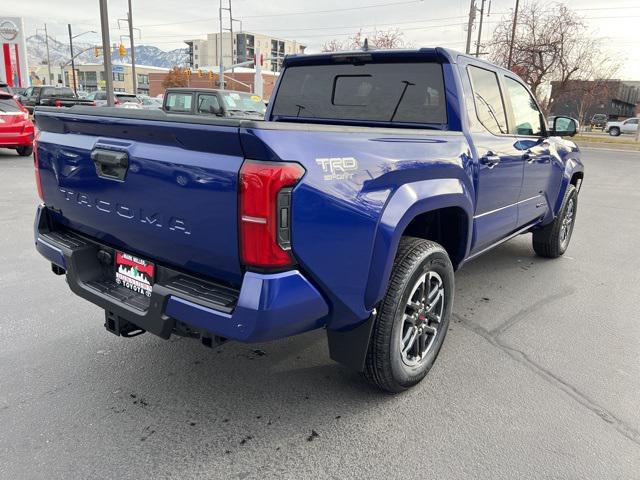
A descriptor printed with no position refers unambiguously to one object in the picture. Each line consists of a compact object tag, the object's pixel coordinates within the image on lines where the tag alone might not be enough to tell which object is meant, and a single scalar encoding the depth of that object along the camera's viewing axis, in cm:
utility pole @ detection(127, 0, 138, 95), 2998
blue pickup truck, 199
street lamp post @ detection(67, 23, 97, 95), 5428
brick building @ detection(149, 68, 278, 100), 8319
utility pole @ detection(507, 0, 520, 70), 3066
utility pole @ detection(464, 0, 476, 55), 3262
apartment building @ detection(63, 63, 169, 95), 10706
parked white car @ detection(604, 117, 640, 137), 4229
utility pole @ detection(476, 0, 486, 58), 3497
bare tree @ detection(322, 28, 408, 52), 4416
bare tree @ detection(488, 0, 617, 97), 3069
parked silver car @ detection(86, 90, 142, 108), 2443
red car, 1178
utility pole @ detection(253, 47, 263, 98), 3303
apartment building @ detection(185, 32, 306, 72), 12594
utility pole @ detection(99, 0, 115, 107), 1352
